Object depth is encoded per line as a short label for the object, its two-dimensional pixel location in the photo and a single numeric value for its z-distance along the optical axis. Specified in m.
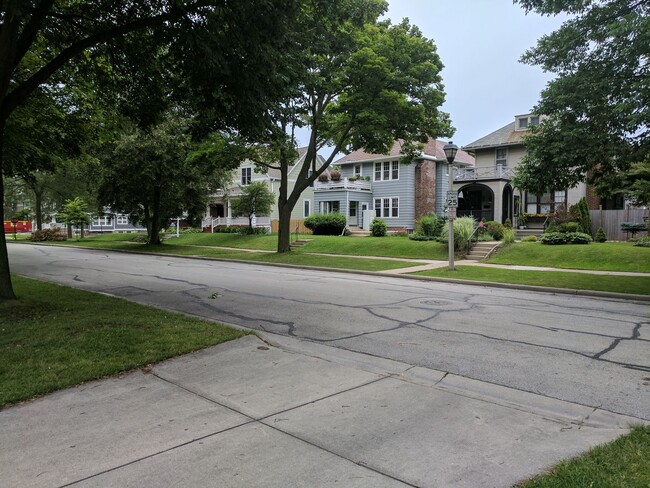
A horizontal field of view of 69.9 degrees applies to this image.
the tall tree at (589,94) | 11.09
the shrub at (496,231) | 24.53
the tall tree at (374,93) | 17.92
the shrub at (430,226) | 26.50
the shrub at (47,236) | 46.38
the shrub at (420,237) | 25.78
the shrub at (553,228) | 24.84
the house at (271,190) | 41.91
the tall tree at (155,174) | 28.72
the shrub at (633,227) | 24.86
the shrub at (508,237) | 22.48
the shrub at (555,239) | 21.89
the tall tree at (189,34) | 7.92
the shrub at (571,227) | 24.06
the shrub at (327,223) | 34.25
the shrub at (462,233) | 21.67
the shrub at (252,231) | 37.12
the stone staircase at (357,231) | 35.75
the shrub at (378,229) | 31.72
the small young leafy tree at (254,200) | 35.97
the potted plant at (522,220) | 30.90
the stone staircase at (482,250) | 21.12
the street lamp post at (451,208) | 17.12
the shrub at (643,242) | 20.03
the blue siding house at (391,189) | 38.08
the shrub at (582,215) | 25.51
